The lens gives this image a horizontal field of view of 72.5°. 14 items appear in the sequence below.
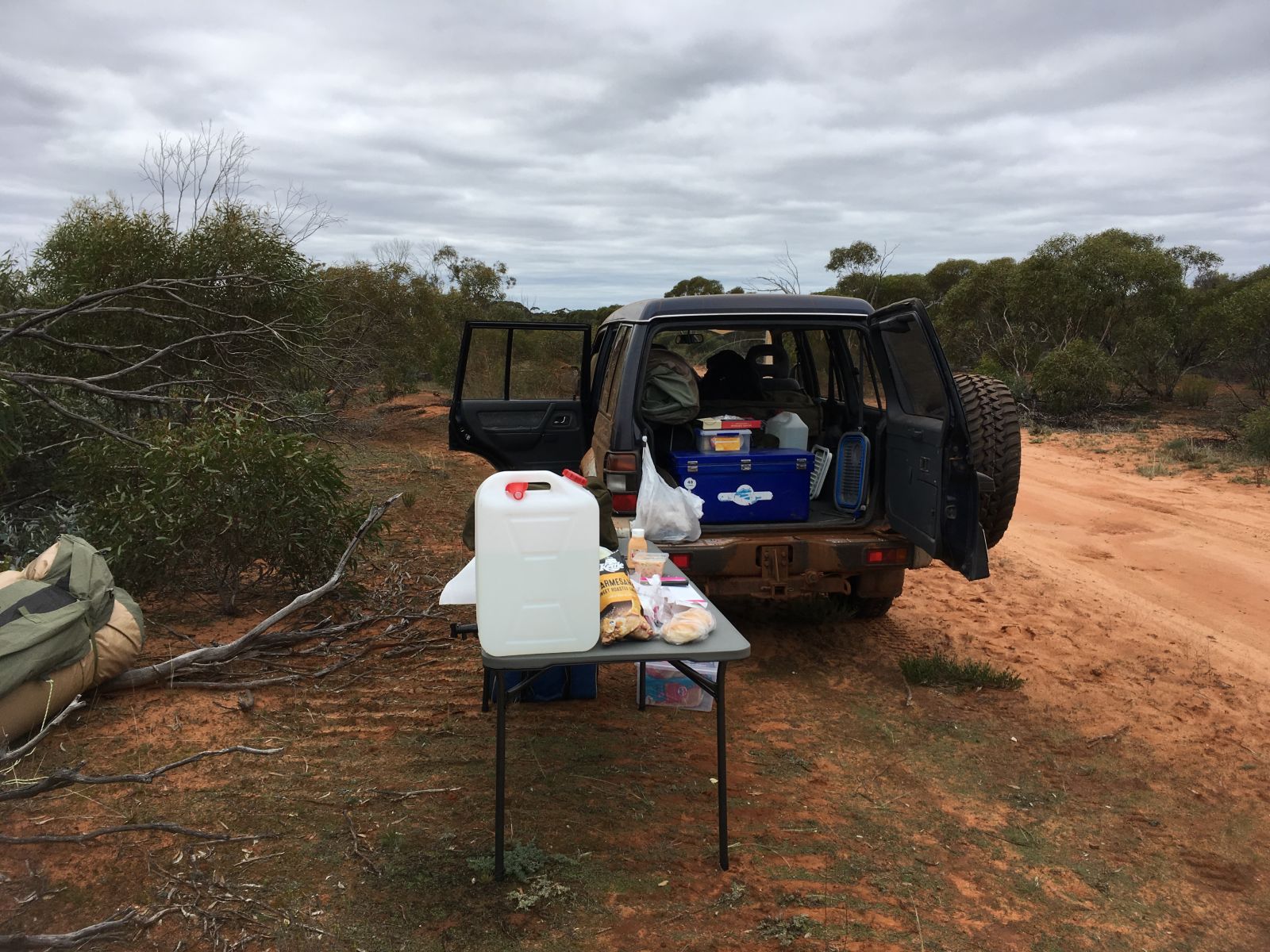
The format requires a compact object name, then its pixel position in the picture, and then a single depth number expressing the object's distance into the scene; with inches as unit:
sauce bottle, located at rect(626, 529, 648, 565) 133.5
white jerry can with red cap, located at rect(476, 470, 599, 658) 100.0
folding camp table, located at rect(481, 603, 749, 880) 103.2
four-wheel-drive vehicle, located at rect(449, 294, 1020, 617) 156.7
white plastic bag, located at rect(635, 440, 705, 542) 166.2
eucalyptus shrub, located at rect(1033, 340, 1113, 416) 612.1
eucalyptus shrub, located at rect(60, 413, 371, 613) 186.9
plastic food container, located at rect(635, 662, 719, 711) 165.9
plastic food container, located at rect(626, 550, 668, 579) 128.8
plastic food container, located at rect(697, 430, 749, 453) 182.5
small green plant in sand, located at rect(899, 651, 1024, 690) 178.2
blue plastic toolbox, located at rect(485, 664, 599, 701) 164.9
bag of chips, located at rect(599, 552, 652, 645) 107.8
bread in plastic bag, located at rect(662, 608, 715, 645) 107.7
